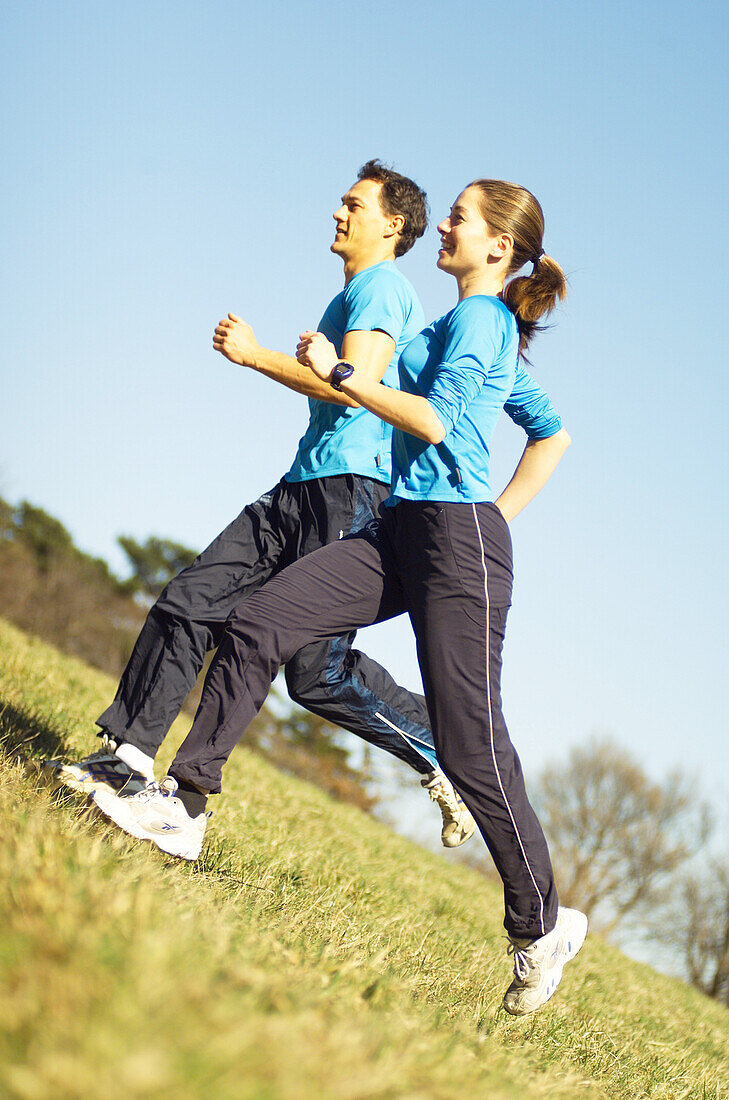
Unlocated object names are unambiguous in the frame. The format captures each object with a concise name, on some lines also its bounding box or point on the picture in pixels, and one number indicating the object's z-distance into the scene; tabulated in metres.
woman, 3.17
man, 3.89
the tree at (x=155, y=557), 37.00
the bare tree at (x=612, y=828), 29.81
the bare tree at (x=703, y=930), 24.20
